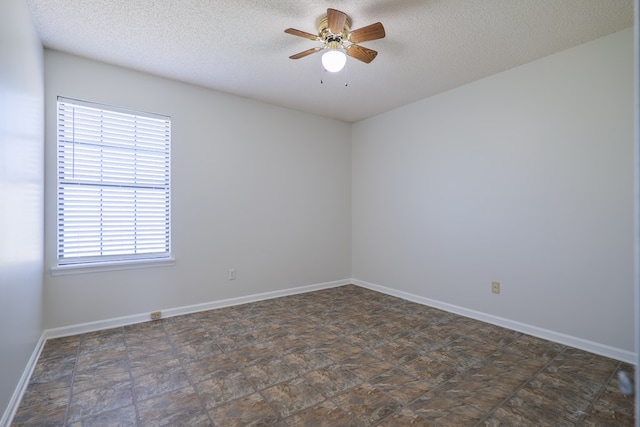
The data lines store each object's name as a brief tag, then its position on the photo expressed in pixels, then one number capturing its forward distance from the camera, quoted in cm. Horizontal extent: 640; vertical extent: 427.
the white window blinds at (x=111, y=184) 287
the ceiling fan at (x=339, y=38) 215
